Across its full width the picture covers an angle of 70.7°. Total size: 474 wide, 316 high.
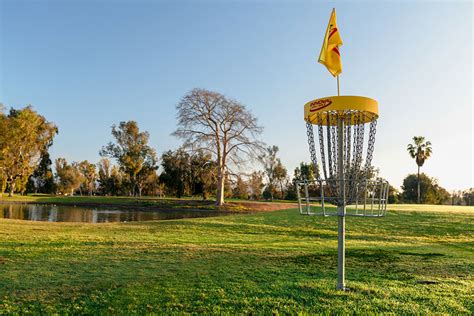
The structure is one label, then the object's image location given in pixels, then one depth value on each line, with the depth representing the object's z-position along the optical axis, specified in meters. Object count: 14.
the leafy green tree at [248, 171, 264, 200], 35.78
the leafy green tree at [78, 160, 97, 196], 74.69
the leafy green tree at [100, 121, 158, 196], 55.81
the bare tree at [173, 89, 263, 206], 32.44
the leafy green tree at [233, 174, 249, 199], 33.81
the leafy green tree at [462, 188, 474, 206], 69.62
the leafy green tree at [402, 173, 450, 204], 56.11
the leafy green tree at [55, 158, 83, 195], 68.19
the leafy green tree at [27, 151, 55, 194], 61.44
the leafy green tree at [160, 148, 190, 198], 53.21
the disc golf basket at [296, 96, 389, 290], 4.62
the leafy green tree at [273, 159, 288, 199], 66.88
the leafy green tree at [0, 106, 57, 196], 41.41
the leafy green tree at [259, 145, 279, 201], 66.24
